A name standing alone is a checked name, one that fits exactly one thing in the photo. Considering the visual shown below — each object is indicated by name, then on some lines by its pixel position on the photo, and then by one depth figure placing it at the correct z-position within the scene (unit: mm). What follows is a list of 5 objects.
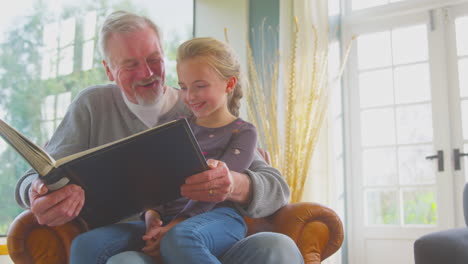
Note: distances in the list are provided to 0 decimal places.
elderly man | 1259
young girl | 1331
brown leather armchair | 1440
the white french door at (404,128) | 3824
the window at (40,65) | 2822
